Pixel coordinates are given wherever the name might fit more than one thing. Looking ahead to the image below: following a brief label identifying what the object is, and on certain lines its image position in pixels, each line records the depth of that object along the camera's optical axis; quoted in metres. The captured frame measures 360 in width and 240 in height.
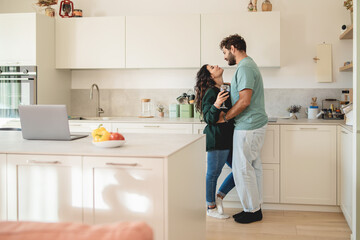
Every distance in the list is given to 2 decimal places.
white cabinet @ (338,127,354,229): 3.41
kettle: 4.43
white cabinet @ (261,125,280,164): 4.02
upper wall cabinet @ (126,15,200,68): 4.48
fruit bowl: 2.21
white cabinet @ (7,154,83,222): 2.09
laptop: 2.48
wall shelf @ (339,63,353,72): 3.92
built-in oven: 4.46
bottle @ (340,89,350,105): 4.34
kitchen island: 1.96
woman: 3.48
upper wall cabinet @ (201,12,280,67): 4.34
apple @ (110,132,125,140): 2.21
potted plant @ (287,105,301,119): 4.48
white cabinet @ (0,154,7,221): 2.16
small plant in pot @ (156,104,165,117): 4.82
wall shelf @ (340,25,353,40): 3.99
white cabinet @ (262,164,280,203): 4.05
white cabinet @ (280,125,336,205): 3.96
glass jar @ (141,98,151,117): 4.95
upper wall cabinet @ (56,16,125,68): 4.61
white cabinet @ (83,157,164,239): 1.96
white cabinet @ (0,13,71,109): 4.47
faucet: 5.03
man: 3.43
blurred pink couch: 0.71
